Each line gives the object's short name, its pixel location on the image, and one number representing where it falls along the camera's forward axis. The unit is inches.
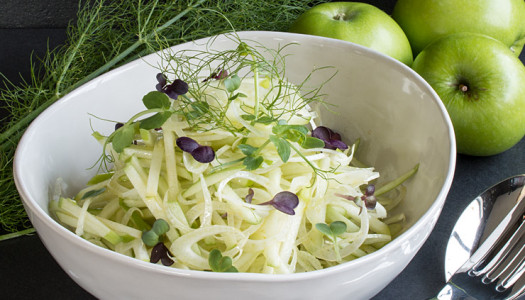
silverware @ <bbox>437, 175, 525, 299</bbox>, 30.0
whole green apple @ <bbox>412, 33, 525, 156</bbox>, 37.4
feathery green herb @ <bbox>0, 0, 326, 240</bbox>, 35.9
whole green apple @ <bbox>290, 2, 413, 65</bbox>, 39.7
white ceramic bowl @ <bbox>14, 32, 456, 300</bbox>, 19.9
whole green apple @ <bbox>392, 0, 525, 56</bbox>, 43.4
